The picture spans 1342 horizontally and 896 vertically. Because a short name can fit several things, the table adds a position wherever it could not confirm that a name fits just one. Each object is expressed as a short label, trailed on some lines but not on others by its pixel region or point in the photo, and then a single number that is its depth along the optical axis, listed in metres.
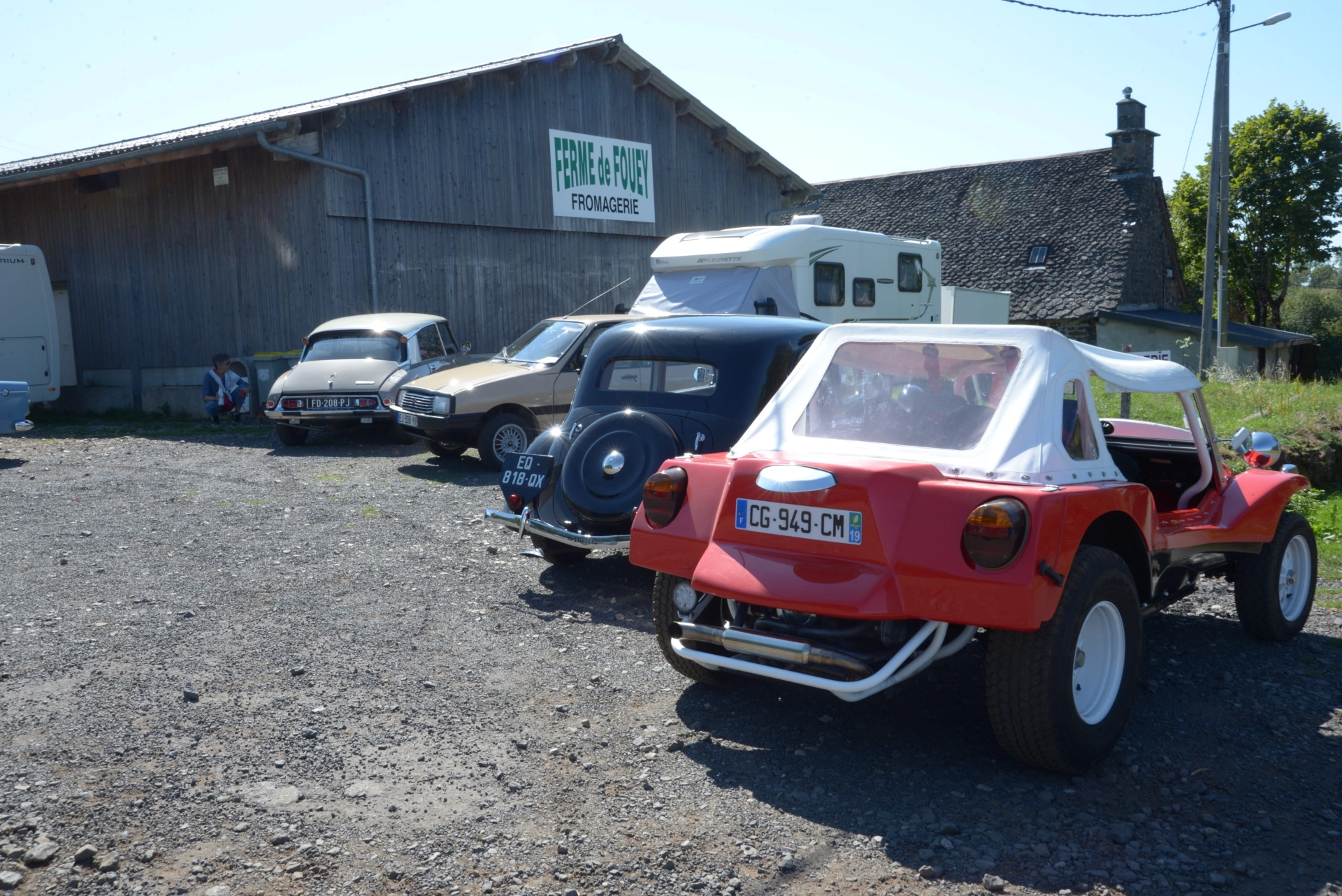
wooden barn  16.70
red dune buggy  3.60
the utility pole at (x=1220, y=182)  19.91
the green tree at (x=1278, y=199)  42.88
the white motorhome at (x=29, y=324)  16.09
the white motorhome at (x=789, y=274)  13.96
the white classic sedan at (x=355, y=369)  13.12
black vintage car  6.08
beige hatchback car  11.20
